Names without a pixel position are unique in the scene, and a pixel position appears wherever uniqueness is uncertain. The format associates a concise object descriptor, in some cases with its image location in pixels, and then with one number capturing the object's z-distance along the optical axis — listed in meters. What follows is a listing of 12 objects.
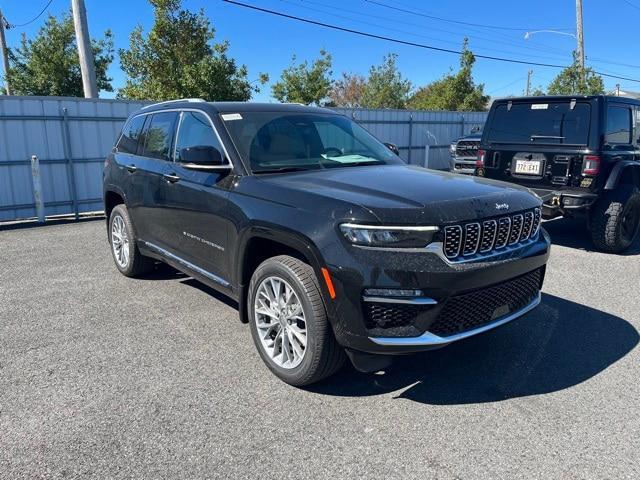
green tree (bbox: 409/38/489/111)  26.39
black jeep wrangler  6.41
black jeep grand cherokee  2.78
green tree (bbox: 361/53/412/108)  40.12
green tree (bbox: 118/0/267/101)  16.19
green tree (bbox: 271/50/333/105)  25.72
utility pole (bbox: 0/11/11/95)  21.73
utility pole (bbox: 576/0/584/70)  25.08
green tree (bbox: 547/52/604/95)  26.66
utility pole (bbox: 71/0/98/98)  11.86
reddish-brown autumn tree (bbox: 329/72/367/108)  57.27
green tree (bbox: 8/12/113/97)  21.62
